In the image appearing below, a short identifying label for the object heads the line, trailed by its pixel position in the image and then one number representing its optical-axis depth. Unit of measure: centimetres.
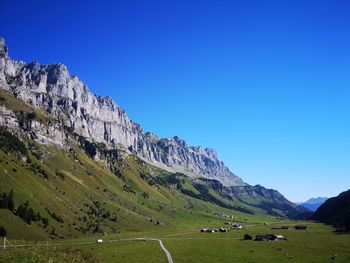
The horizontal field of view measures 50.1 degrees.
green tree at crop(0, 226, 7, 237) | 16748
